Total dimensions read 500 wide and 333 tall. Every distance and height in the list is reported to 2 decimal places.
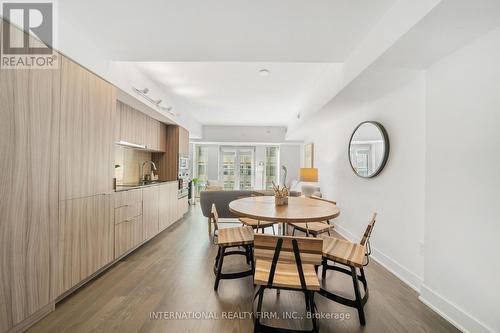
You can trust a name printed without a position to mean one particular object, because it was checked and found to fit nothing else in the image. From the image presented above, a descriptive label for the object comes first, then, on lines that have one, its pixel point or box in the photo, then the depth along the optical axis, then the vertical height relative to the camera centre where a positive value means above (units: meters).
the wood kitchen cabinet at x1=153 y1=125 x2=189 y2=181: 4.68 +0.19
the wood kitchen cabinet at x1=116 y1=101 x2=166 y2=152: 3.24 +0.65
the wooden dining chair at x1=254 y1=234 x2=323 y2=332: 1.41 -0.64
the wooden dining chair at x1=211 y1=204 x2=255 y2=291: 2.09 -0.75
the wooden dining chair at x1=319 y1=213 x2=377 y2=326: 1.70 -0.75
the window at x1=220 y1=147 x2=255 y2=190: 8.09 -0.03
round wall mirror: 2.77 +0.27
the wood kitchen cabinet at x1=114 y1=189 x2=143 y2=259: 2.66 -0.76
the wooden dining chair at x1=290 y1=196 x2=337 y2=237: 2.68 -0.79
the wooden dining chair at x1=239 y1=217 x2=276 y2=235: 2.88 -0.79
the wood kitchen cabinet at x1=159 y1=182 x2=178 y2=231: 3.91 -0.78
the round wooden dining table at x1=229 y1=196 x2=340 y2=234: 1.85 -0.45
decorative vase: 2.48 -0.40
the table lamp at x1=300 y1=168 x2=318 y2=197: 5.17 -0.26
